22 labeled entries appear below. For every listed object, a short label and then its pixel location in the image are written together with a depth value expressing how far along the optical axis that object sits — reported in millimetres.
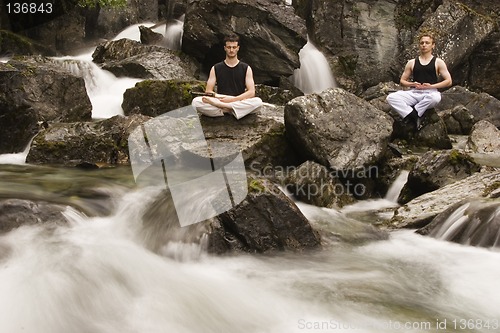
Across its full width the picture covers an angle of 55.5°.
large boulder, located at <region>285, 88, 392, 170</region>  7488
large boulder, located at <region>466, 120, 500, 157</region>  10258
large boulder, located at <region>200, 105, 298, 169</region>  7715
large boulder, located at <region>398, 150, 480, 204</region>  6898
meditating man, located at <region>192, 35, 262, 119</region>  7938
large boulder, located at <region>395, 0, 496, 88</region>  17703
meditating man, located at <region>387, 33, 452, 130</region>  9355
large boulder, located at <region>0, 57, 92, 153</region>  8719
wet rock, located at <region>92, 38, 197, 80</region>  13711
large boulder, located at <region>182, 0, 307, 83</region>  14703
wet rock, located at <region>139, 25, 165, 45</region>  16844
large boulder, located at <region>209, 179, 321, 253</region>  4805
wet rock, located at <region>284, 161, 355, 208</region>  6832
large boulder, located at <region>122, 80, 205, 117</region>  9820
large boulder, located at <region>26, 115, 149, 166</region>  7961
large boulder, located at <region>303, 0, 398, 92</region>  19234
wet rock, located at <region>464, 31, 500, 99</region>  18750
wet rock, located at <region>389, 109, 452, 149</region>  9586
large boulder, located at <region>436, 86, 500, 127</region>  13445
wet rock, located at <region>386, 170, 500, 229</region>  5754
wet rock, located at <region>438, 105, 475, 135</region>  11898
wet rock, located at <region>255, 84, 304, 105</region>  11648
